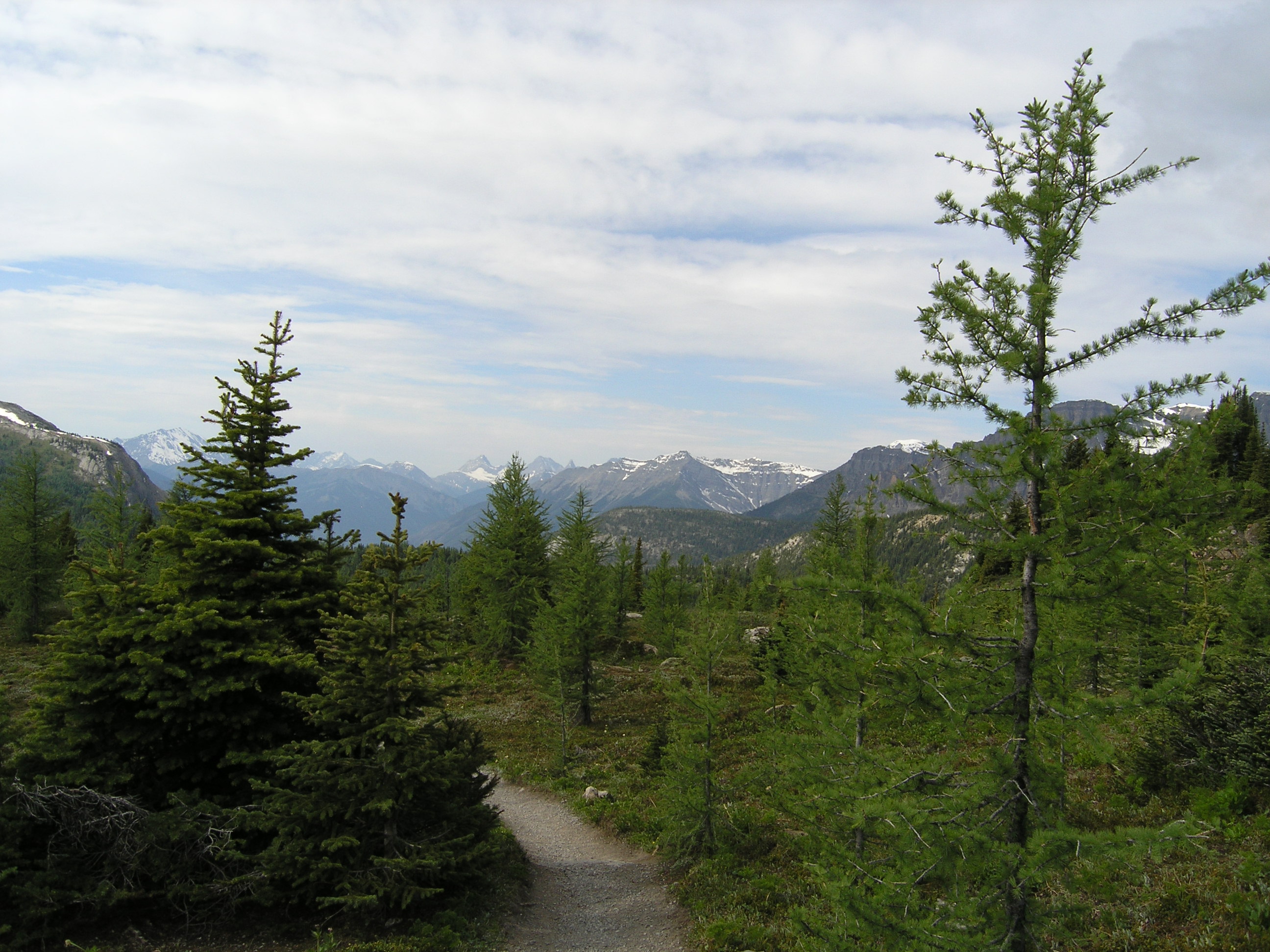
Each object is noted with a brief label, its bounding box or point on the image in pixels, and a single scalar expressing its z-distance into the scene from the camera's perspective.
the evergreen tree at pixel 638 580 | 63.00
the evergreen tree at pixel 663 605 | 38.88
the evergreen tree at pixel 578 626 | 25.50
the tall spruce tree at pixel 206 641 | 11.20
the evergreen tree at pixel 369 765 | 10.84
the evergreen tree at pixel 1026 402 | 6.27
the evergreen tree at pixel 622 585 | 45.19
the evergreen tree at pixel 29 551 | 38.94
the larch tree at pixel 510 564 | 35.78
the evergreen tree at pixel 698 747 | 15.75
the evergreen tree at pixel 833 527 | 15.93
